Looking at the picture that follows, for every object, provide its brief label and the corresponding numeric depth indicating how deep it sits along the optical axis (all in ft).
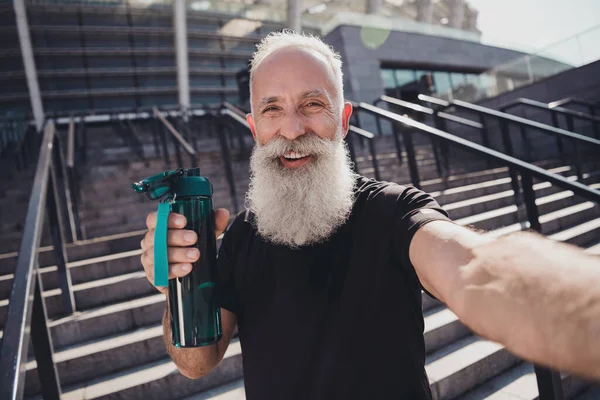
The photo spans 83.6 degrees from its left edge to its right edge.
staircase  7.11
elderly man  2.02
